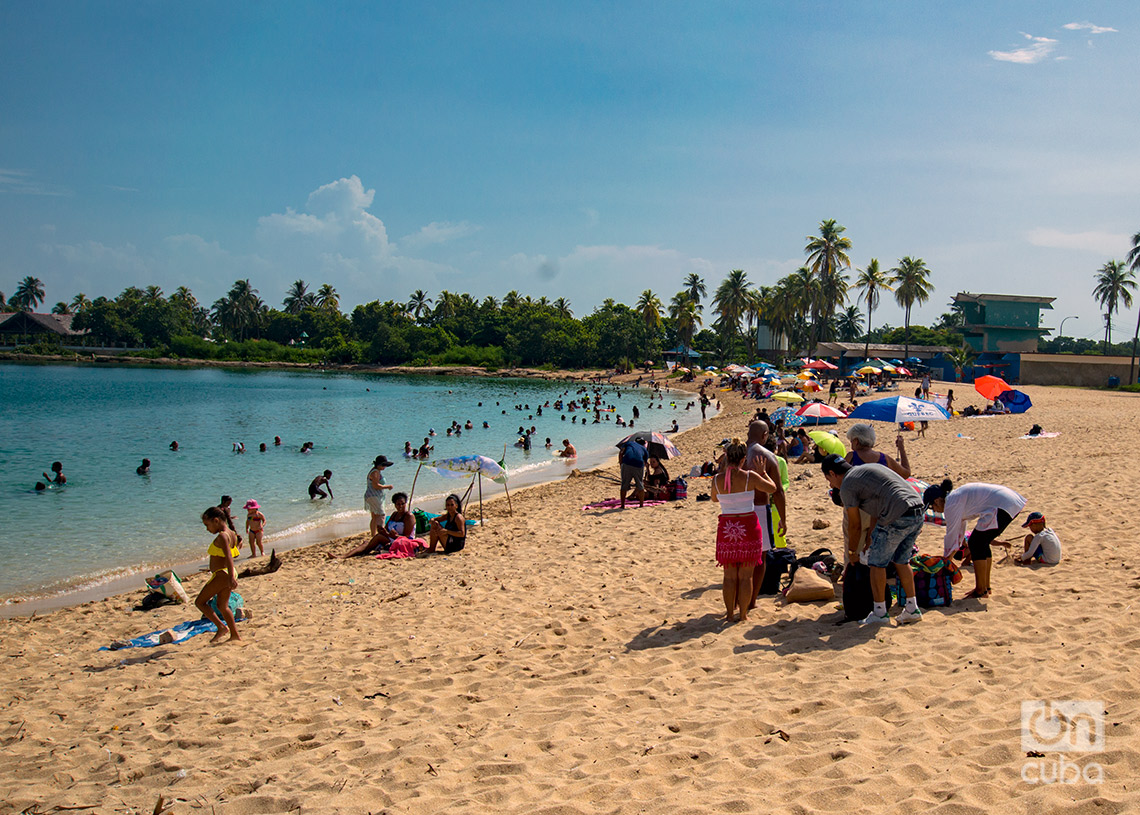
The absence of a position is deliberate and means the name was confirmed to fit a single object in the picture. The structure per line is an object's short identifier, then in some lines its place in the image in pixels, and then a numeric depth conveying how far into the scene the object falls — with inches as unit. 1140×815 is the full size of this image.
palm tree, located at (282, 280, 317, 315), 5265.8
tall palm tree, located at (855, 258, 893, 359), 2409.0
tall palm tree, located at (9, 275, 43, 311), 5157.5
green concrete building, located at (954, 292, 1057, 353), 2245.3
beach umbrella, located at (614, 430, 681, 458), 506.0
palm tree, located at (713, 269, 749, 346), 3176.7
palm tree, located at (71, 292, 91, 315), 5021.9
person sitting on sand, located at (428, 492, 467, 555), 423.5
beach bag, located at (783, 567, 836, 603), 251.0
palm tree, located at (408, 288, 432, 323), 4783.5
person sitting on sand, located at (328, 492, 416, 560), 437.4
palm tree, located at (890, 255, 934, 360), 2390.5
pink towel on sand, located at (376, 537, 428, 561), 418.3
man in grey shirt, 205.2
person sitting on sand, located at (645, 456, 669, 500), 530.9
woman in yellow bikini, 265.4
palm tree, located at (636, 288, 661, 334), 3521.7
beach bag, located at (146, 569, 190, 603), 349.4
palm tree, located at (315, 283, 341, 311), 5167.3
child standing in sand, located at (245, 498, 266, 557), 479.5
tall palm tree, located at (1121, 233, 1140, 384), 2033.1
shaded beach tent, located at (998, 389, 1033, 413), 1002.3
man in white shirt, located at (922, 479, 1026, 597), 241.0
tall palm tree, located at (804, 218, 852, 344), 2413.9
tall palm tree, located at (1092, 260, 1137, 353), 2433.6
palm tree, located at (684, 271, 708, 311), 3638.0
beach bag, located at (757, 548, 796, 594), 265.7
